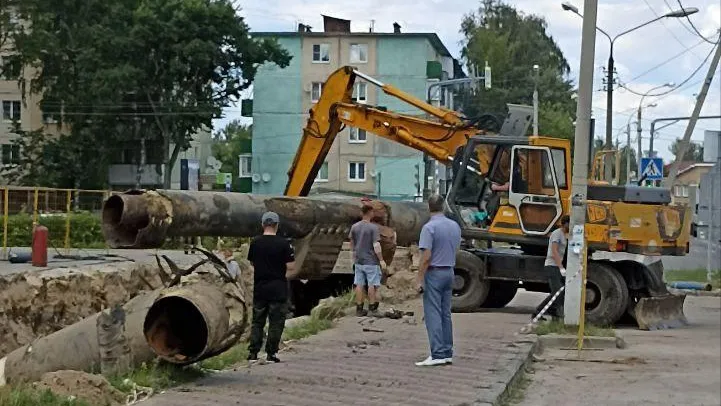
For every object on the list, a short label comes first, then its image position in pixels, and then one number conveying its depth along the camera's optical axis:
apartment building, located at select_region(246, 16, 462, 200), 70.56
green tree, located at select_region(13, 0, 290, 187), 59.72
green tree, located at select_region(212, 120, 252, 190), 98.81
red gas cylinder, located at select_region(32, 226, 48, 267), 25.74
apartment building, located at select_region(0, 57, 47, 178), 66.06
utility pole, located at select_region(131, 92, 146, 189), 62.03
